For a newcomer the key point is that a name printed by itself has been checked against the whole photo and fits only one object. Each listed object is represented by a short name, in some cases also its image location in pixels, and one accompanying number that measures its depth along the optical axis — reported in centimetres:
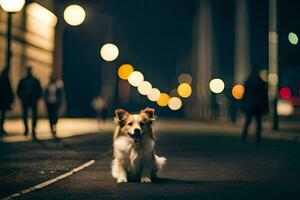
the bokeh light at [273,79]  3017
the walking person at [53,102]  2430
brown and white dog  1015
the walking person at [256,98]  2131
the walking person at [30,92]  2330
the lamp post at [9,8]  2286
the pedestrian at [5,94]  2333
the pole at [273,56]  3012
